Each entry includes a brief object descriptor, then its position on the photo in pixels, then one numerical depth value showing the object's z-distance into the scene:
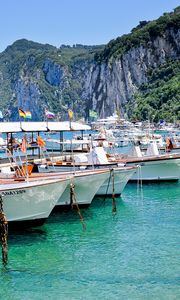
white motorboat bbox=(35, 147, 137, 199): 35.88
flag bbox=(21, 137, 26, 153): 29.16
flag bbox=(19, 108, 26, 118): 37.88
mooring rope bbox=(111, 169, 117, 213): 32.12
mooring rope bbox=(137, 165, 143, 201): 41.31
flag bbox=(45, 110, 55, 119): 47.49
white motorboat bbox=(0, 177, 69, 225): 25.06
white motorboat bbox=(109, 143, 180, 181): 42.69
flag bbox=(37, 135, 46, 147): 36.53
